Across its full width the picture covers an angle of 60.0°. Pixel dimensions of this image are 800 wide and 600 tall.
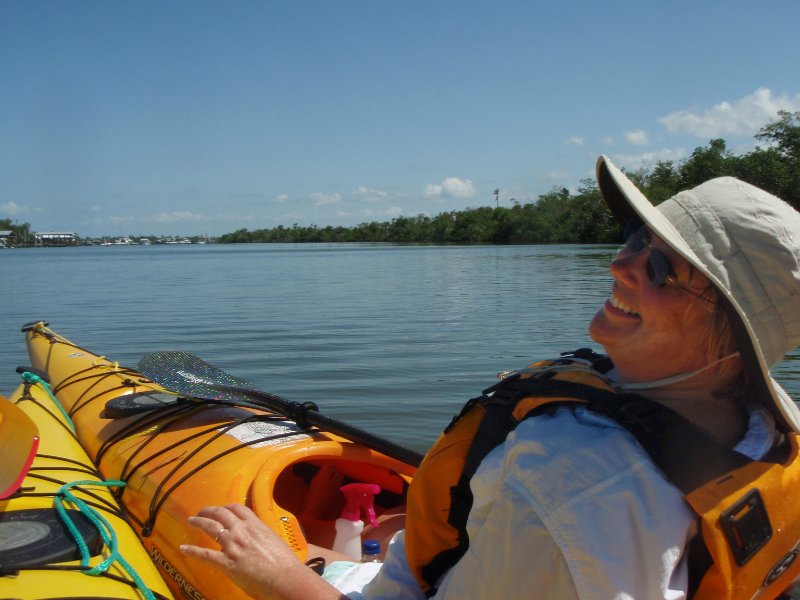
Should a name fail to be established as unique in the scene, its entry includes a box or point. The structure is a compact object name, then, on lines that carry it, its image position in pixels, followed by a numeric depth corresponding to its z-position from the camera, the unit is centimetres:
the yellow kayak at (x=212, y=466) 273
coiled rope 232
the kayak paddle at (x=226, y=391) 317
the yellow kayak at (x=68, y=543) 215
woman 106
